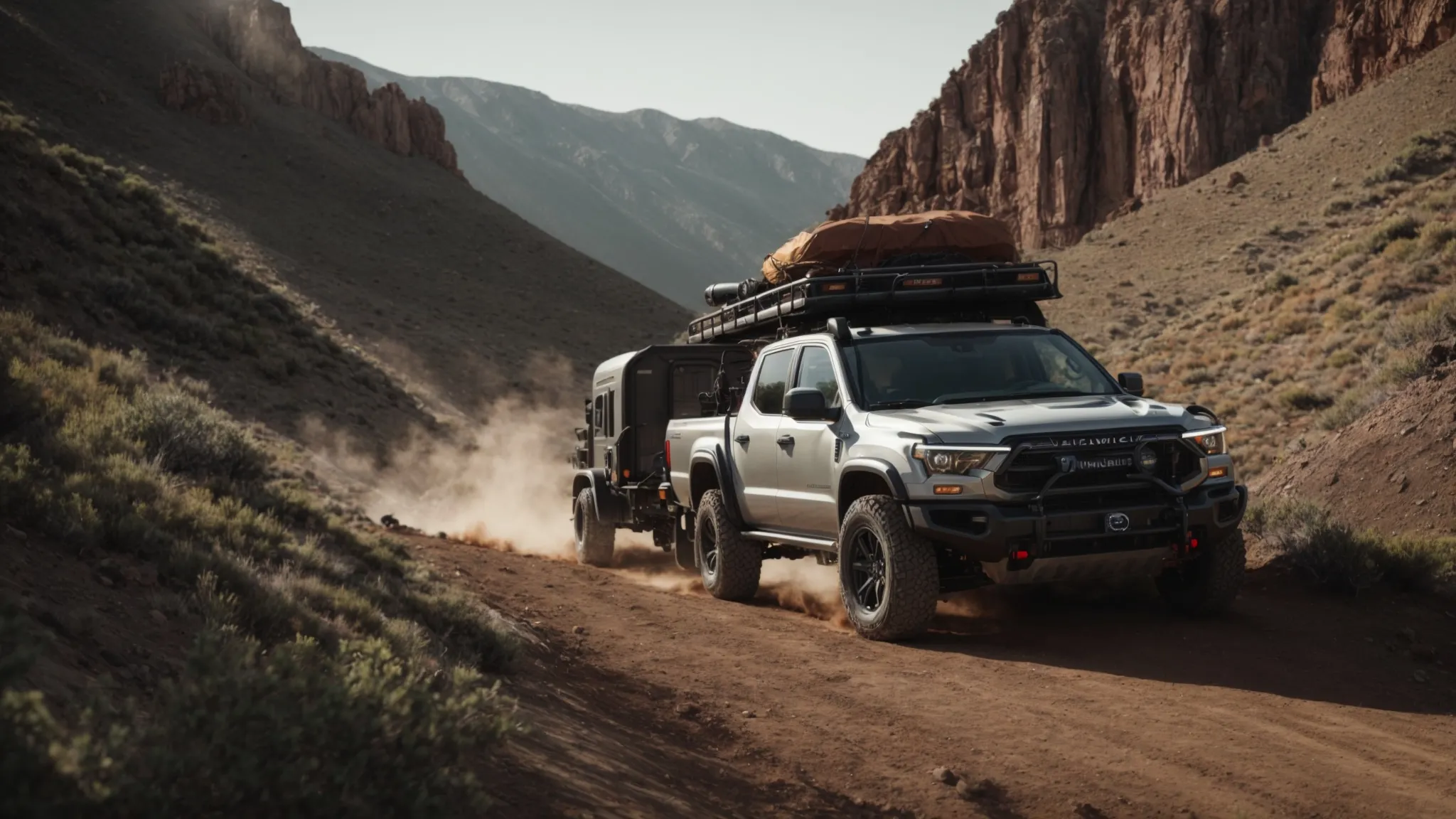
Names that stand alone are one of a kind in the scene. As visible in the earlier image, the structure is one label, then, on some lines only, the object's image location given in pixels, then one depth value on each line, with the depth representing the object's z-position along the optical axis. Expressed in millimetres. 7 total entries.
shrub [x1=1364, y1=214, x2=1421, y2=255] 23500
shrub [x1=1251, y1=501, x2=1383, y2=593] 8938
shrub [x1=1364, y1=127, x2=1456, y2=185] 41344
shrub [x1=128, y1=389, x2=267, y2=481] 9320
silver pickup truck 7555
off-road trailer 13719
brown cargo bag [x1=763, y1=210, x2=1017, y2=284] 10727
